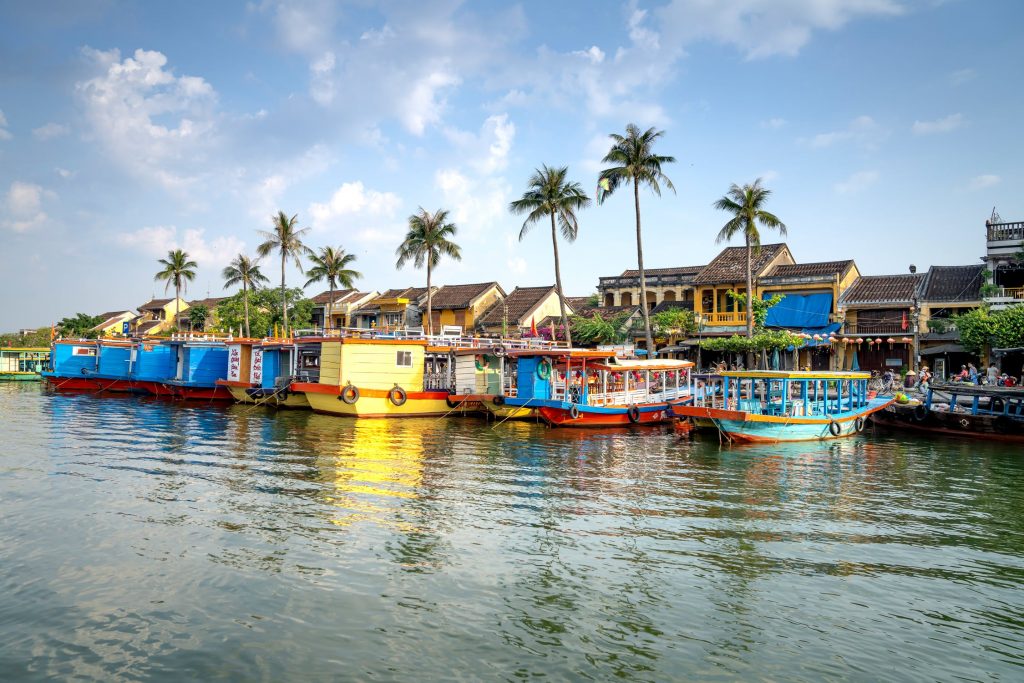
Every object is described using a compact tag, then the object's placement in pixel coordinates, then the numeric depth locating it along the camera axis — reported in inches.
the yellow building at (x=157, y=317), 3083.2
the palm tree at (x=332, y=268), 2134.6
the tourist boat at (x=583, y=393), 1161.4
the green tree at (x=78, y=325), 2891.2
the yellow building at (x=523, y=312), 2106.3
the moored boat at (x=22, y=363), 2307.9
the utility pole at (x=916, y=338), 1534.2
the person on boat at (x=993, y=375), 1295.0
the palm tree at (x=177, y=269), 2596.0
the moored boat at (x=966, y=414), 1026.1
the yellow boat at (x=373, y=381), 1239.5
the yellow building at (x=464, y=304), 2224.4
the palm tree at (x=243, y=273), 2354.9
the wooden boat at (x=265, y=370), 1432.1
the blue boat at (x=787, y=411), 957.2
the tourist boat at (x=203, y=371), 1628.9
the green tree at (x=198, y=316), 2898.6
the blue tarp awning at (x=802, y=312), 1675.7
